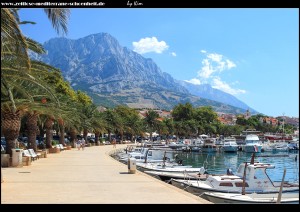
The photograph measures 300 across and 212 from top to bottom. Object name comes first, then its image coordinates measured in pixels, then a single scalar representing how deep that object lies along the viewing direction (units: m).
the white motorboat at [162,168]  20.57
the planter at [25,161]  15.23
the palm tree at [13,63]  6.72
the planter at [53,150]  26.99
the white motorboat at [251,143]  55.72
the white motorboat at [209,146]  58.14
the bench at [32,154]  17.92
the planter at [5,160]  14.27
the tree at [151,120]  75.82
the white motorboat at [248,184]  13.71
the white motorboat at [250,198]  11.00
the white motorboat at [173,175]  17.24
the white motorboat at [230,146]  56.09
